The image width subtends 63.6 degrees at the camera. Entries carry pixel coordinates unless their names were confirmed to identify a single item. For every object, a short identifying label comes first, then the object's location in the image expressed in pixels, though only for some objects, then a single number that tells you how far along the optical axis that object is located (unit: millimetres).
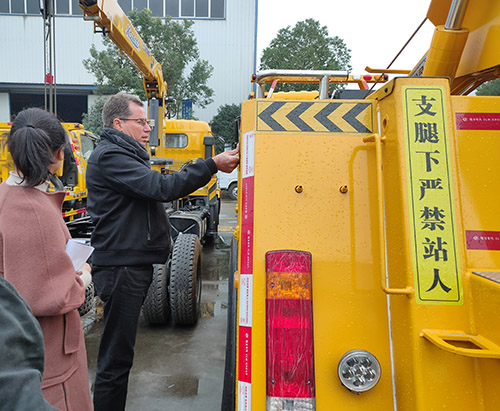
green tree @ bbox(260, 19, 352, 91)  23906
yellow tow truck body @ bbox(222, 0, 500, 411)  1333
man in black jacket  2168
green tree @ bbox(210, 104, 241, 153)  25875
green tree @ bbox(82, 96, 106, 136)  23219
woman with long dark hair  1375
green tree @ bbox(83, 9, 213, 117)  20984
